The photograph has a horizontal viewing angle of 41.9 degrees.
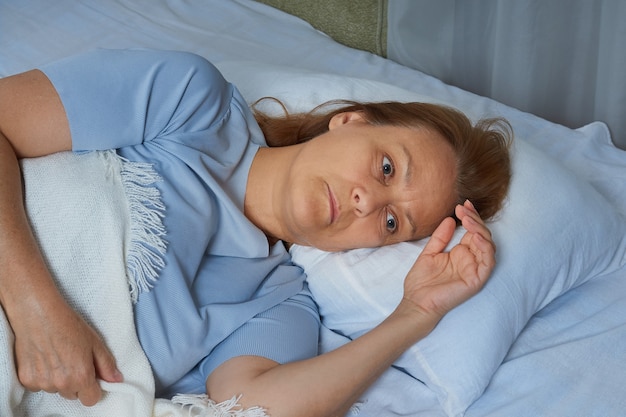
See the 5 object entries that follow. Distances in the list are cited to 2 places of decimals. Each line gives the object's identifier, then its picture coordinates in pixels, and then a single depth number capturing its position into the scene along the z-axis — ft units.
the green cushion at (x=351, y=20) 7.15
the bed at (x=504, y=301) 3.99
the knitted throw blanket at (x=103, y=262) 3.90
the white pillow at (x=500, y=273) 4.25
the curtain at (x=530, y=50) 5.69
